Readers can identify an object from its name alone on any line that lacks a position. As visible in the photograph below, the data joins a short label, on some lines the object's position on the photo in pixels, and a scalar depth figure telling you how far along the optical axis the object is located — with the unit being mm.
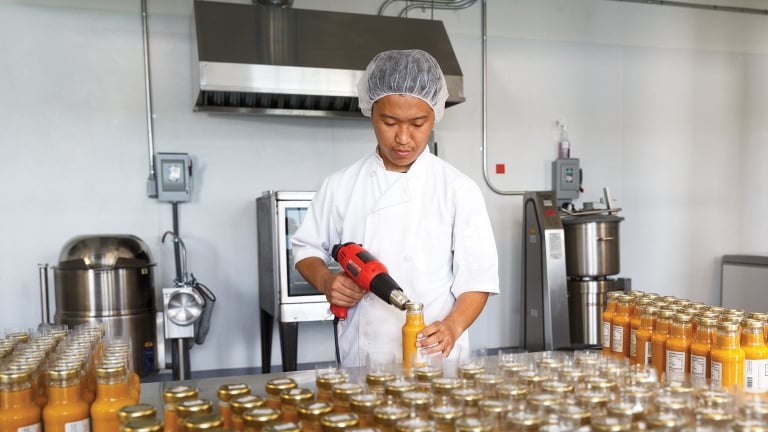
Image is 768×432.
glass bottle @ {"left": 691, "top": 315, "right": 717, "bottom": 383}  1119
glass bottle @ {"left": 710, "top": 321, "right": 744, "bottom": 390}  1073
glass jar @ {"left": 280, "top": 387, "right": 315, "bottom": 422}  815
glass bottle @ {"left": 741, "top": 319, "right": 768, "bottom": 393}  1084
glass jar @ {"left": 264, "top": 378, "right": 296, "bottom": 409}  873
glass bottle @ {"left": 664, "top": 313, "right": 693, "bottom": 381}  1158
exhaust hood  2842
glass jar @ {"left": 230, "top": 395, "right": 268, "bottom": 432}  791
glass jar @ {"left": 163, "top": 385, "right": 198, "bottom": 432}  820
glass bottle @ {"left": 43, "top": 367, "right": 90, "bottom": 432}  889
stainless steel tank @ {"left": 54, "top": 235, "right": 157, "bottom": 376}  2693
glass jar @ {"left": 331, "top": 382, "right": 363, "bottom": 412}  840
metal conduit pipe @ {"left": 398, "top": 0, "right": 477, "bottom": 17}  3672
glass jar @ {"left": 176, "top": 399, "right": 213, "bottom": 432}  771
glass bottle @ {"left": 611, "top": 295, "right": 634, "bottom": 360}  1335
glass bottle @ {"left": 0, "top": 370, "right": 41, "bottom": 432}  872
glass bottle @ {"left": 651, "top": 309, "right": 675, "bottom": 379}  1201
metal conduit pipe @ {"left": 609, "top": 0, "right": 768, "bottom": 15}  4199
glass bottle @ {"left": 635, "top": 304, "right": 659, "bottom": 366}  1240
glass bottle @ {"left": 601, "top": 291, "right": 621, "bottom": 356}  1373
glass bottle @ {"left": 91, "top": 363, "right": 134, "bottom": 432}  895
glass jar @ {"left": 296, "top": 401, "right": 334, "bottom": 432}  757
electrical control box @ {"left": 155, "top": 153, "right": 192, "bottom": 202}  3191
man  1565
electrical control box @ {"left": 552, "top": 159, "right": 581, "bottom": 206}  3957
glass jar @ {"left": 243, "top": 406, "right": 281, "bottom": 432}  735
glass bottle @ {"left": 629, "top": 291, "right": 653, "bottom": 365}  1299
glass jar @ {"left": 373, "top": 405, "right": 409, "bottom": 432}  733
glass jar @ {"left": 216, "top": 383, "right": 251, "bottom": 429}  842
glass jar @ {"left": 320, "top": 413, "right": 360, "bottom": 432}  721
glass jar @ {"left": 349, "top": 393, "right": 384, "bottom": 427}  784
